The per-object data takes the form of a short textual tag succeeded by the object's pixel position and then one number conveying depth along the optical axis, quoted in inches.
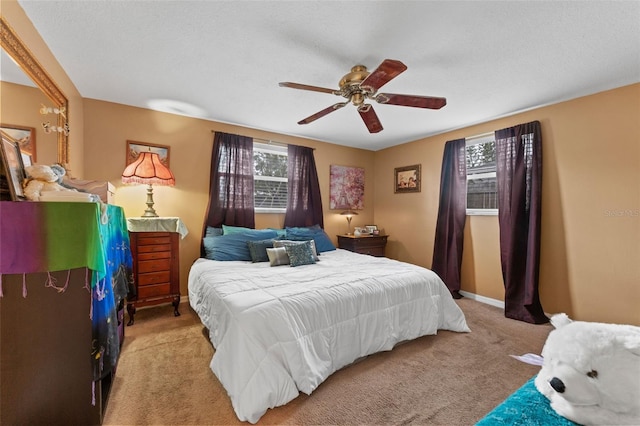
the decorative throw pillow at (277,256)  111.4
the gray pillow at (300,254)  112.0
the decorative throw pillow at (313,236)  137.5
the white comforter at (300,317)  61.6
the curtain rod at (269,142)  150.5
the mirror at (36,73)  55.3
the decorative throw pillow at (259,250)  118.4
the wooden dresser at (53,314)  44.5
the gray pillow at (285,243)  118.6
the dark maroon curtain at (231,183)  136.5
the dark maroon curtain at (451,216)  143.0
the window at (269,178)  153.5
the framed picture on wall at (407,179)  168.6
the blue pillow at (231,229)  131.6
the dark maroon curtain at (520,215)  113.2
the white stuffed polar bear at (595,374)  25.1
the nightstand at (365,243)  171.3
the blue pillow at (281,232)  134.6
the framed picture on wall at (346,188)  180.9
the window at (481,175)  134.8
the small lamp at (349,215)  184.0
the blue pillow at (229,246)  118.8
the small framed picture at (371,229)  183.5
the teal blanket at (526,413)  27.0
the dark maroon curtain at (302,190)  160.6
